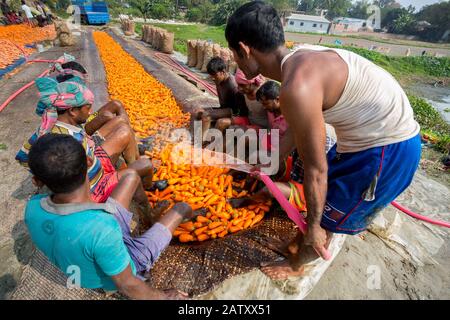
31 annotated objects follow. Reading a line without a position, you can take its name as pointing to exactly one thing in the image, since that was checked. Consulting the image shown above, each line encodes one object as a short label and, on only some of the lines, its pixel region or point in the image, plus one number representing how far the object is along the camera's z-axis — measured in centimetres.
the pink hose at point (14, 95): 557
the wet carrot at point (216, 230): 285
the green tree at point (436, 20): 5038
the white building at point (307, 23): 6088
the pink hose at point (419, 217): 354
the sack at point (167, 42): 1502
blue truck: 2781
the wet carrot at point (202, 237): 281
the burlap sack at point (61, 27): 1377
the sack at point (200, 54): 1199
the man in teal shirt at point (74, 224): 139
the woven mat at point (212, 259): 223
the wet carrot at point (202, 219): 302
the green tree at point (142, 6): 4369
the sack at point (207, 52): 1125
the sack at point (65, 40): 1367
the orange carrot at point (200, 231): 284
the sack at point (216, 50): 1084
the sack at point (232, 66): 1048
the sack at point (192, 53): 1250
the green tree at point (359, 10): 8788
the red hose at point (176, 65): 829
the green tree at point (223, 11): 4562
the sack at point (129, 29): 2294
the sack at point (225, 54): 1041
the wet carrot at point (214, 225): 292
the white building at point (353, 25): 6525
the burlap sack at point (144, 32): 1911
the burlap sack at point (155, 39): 1625
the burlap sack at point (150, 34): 1744
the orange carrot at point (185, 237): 279
